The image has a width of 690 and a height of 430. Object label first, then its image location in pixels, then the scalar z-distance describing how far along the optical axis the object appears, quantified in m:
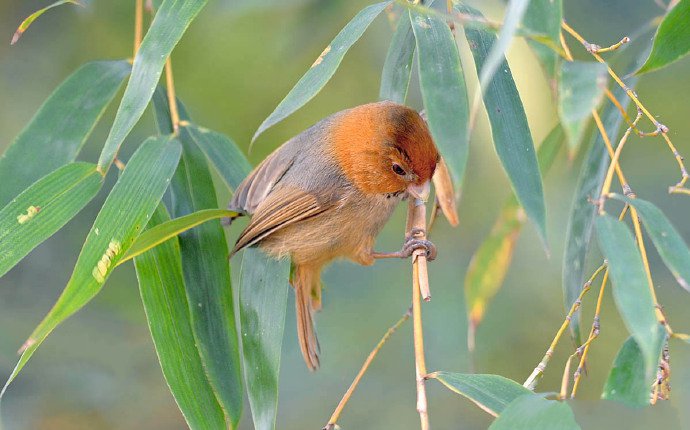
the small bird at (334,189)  3.22
